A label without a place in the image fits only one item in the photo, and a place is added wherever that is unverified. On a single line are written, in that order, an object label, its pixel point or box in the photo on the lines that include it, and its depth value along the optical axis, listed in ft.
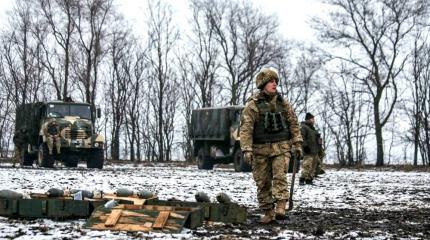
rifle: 27.96
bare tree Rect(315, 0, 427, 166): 121.80
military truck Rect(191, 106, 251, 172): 80.59
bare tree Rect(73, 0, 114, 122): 133.69
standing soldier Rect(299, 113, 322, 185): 50.62
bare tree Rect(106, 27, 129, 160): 150.82
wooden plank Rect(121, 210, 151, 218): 22.08
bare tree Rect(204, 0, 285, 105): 153.79
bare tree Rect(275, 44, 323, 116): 172.45
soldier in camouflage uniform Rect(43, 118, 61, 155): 76.74
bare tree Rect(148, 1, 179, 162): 158.06
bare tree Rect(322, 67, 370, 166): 160.04
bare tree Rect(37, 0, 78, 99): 131.68
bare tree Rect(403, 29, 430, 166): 142.41
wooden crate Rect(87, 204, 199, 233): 21.34
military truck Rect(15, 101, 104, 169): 77.10
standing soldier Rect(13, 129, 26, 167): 85.07
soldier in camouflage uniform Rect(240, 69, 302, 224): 25.40
